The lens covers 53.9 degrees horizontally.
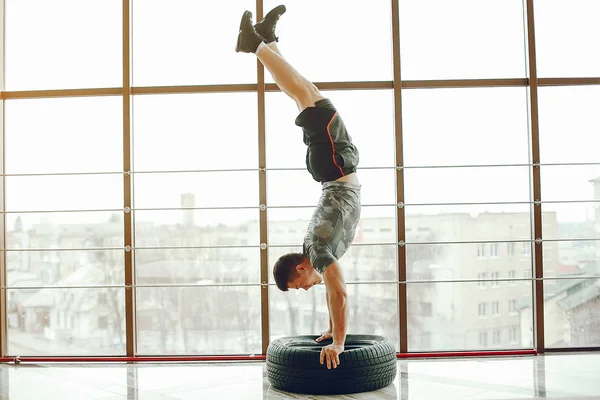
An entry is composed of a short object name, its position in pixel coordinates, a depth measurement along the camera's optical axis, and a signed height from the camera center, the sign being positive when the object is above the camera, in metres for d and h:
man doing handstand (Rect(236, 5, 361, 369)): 3.46 +0.30
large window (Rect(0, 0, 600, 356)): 4.52 +0.33
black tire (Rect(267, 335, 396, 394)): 3.31 -0.86
